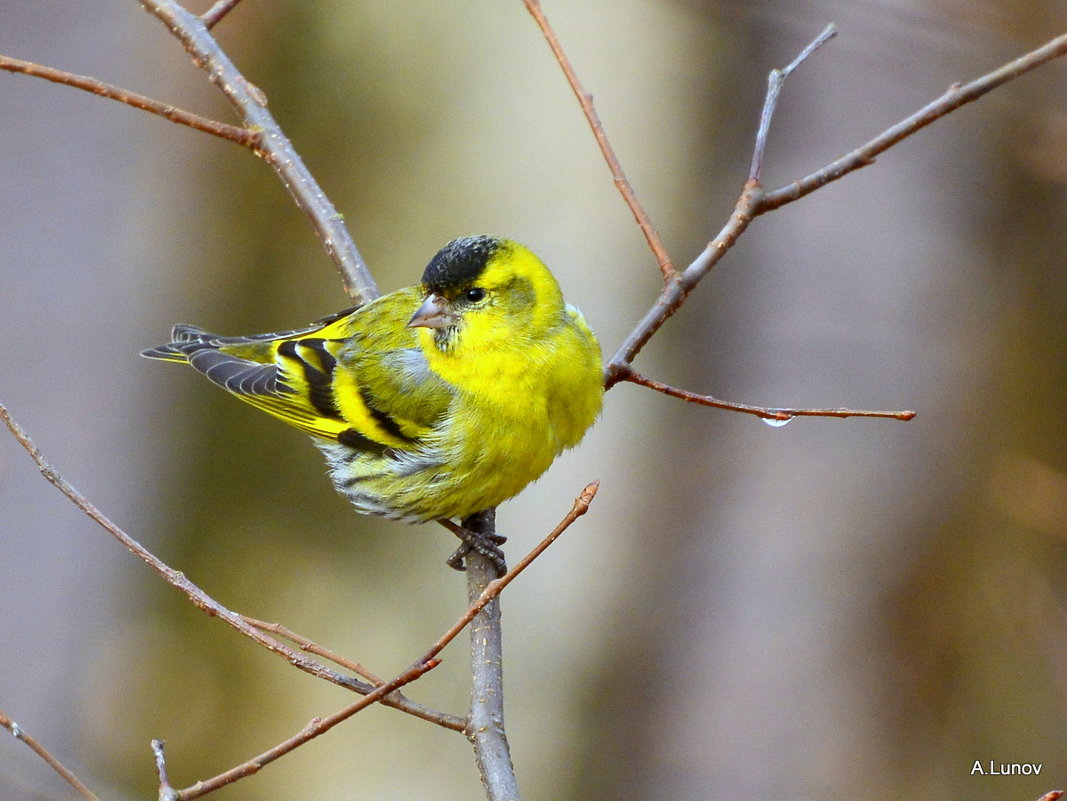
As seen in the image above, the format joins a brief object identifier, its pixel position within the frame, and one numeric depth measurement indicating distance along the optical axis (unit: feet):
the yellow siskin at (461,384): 11.35
